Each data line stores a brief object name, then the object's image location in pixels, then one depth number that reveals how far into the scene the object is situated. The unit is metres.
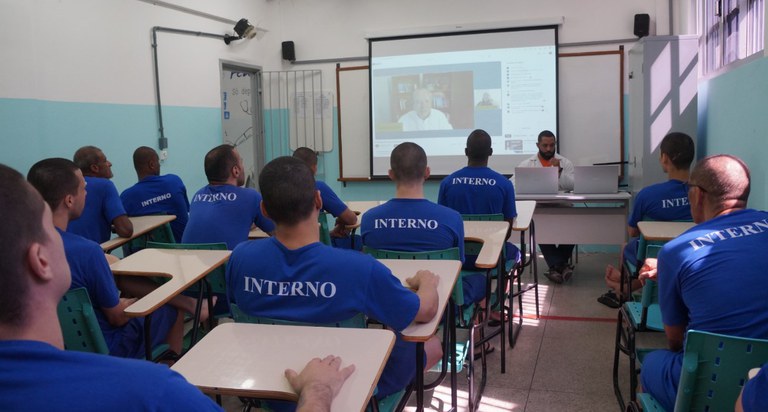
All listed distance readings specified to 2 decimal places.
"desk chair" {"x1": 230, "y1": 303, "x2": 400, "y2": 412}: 1.74
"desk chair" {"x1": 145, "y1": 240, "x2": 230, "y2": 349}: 2.79
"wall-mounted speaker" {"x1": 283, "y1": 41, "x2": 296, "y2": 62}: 7.34
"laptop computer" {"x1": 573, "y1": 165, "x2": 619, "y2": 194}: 5.05
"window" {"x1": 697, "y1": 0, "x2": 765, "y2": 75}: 3.41
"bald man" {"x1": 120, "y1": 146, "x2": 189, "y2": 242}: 3.86
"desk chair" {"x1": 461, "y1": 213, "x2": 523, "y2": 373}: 3.16
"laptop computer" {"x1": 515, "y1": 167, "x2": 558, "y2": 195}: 5.14
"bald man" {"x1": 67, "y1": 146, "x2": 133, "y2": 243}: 3.34
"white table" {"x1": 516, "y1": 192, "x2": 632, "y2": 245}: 5.11
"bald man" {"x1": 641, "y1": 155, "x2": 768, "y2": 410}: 1.70
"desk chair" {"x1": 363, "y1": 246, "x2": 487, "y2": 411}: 2.54
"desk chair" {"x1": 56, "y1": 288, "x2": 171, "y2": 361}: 2.08
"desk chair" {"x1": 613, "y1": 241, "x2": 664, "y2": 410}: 2.42
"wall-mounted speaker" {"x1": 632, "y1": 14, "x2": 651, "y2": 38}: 6.07
